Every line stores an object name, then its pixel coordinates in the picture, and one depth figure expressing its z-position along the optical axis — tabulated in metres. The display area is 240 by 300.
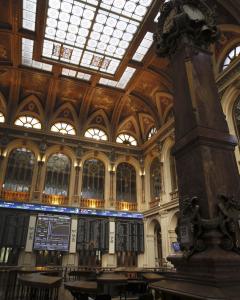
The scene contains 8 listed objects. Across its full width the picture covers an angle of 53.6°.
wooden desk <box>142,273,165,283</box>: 6.08
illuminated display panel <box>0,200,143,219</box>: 14.40
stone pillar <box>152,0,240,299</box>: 2.54
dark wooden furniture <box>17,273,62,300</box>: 3.93
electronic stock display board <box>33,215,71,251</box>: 14.22
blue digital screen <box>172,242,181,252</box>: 12.43
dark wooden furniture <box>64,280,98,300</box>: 4.15
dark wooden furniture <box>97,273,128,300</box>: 4.73
